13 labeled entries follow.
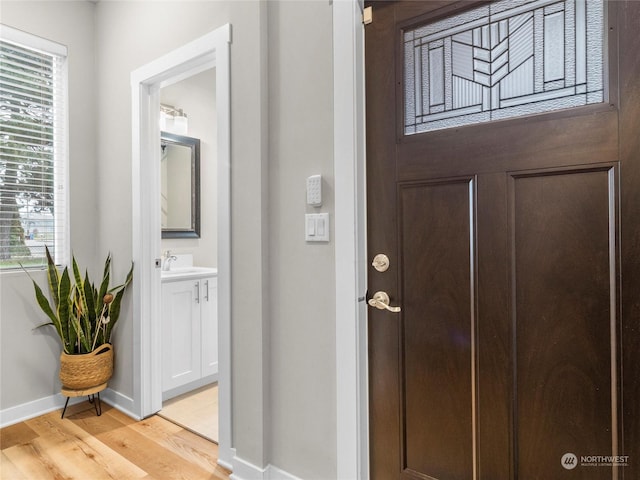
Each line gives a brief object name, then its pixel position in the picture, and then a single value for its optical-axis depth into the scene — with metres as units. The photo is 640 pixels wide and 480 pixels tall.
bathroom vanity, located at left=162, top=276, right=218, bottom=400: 2.54
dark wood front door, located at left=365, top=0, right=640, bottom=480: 1.04
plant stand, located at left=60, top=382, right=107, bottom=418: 2.28
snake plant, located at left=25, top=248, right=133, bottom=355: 2.31
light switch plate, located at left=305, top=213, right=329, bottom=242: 1.53
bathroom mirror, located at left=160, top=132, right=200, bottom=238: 2.99
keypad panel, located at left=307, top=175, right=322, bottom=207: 1.54
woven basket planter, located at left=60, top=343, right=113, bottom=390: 2.27
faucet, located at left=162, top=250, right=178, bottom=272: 2.93
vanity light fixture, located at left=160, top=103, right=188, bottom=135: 2.94
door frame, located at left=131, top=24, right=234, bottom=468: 2.26
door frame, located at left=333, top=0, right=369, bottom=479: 1.44
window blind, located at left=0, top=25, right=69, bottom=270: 2.29
